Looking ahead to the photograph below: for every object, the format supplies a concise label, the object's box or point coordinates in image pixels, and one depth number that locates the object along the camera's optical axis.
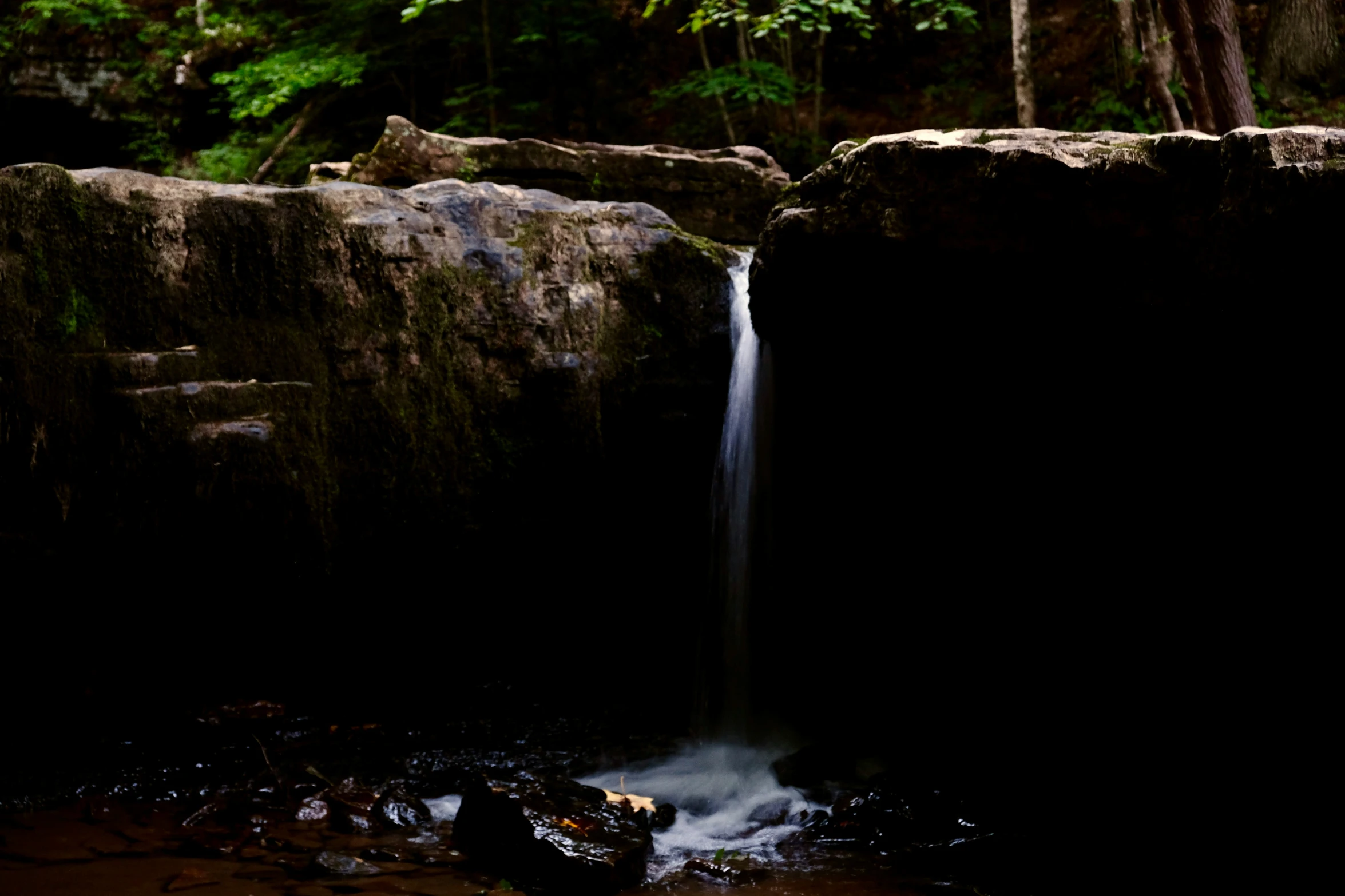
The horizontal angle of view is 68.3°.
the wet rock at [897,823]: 4.29
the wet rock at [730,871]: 3.87
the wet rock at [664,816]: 4.54
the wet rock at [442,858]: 3.94
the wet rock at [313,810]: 4.40
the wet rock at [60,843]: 3.91
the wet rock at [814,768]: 5.05
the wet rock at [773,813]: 4.64
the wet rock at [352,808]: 4.36
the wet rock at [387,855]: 3.93
